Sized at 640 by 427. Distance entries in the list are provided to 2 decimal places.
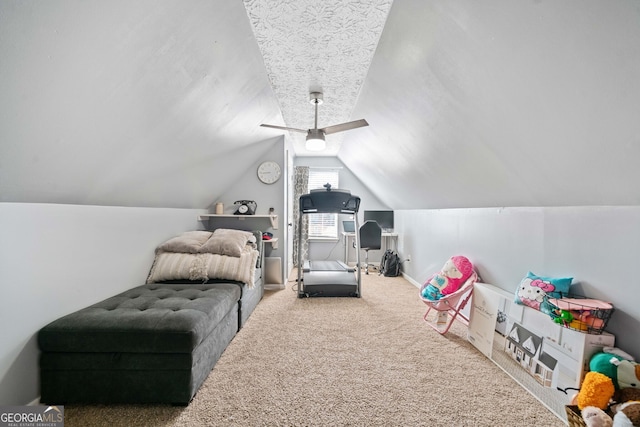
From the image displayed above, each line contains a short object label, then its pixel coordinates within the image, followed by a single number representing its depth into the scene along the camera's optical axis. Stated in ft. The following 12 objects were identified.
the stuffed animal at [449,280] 9.41
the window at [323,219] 20.94
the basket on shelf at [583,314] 5.00
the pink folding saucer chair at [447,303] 8.74
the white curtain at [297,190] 19.97
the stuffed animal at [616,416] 3.80
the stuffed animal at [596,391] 4.30
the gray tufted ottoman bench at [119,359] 5.01
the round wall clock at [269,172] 14.19
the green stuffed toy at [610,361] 4.50
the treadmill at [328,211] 12.34
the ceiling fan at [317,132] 9.76
